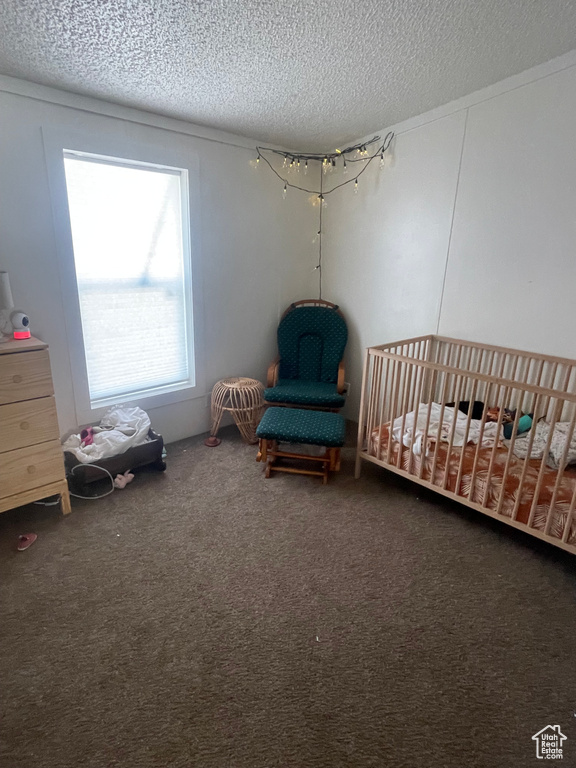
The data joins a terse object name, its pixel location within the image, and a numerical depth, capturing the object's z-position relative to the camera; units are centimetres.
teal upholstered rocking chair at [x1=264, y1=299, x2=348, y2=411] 339
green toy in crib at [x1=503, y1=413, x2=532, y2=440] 226
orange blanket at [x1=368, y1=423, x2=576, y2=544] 183
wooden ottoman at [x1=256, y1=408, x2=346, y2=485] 250
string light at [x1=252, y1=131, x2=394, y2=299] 301
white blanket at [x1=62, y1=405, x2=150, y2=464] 245
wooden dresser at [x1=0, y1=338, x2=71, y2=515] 193
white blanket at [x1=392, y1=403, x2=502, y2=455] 221
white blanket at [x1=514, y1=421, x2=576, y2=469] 199
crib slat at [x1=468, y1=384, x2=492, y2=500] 200
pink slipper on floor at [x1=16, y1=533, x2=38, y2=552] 194
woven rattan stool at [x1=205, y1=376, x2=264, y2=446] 304
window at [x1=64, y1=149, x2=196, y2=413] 250
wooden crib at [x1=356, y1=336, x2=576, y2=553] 183
